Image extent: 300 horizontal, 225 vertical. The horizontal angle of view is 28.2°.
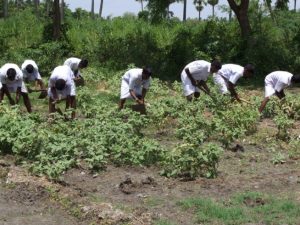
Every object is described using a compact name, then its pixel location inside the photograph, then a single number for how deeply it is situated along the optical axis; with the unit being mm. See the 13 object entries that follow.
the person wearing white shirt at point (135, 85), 10443
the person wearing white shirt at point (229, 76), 11042
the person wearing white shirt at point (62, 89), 10039
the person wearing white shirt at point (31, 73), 12477
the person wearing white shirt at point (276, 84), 10750
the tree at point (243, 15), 18766
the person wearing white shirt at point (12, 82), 10675
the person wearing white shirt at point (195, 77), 11188
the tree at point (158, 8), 18609
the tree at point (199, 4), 51781
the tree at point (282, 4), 19291
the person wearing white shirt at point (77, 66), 12699
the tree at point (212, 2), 49781
